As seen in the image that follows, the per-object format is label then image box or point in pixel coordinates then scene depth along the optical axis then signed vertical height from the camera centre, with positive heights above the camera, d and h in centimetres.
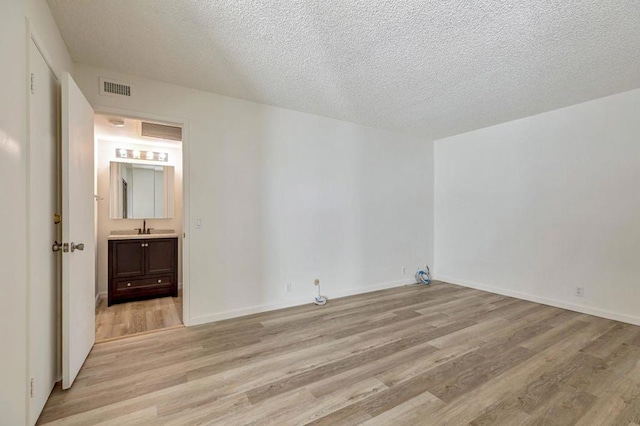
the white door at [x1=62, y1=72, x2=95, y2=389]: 190 -16
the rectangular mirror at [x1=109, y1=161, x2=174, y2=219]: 434 +31
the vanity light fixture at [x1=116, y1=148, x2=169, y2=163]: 442 +91
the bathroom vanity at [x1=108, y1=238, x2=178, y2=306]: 388 -87
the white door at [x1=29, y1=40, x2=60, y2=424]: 155 -16
